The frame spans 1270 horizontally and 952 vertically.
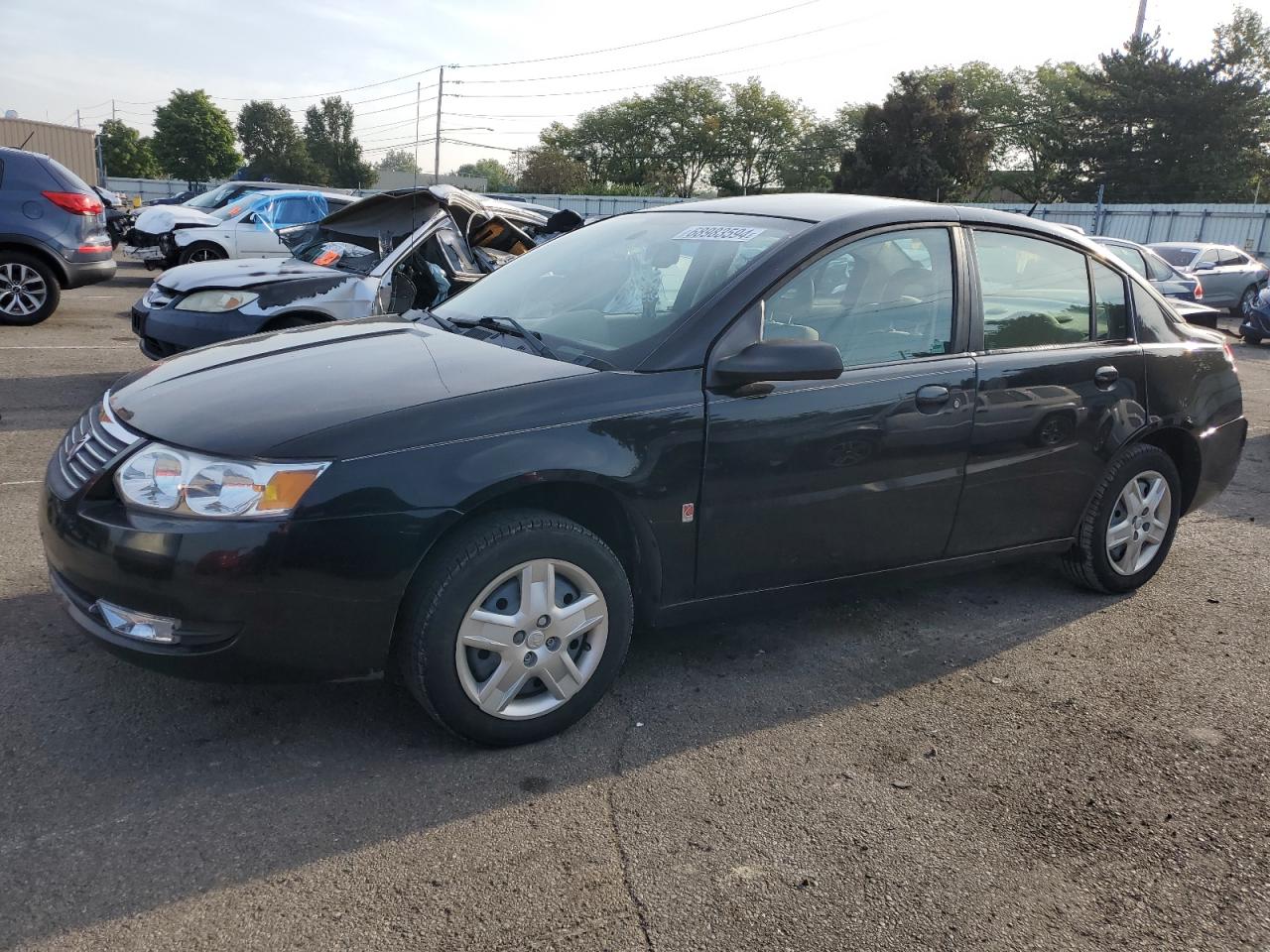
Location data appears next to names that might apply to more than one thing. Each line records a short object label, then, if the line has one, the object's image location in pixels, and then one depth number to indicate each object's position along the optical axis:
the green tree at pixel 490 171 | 138.62
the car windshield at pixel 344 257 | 7.92
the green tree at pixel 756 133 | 95.44
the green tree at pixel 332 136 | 98.94
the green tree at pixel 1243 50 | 51.94
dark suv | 10.70
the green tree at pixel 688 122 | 96.38
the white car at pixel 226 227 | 15.59
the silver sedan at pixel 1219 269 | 19.98
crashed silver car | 7.29
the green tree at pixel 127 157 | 82.75
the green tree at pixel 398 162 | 137.25
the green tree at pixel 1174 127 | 50.53
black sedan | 2.72
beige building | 31.77
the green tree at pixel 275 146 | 83.38
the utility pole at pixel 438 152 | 72.12
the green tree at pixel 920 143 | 47.66
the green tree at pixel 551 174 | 77.56
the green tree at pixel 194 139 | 81.69
